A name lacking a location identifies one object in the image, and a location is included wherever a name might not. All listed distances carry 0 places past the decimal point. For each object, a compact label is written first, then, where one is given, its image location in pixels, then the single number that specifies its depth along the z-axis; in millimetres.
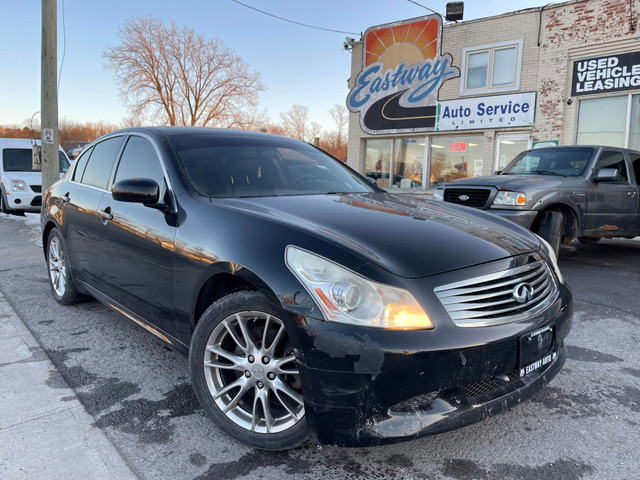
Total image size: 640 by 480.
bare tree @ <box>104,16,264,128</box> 29703
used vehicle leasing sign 11484
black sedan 1858
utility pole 9438
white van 11586
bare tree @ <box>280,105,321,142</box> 49469
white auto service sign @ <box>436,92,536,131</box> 13016
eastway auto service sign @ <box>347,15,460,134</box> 14648
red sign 14406
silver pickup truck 5938
